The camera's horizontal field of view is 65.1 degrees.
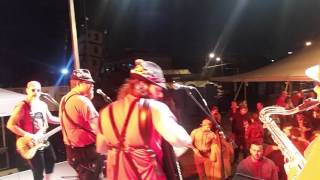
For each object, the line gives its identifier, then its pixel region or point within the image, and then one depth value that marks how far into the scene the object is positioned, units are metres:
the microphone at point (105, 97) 3.09
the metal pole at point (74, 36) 4.57
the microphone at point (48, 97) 3.96
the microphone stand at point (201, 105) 2.51
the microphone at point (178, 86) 2.38
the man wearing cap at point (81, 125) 2.99
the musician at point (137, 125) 1.99
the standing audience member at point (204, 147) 4.26
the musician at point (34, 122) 3.62
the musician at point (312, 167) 0.76
